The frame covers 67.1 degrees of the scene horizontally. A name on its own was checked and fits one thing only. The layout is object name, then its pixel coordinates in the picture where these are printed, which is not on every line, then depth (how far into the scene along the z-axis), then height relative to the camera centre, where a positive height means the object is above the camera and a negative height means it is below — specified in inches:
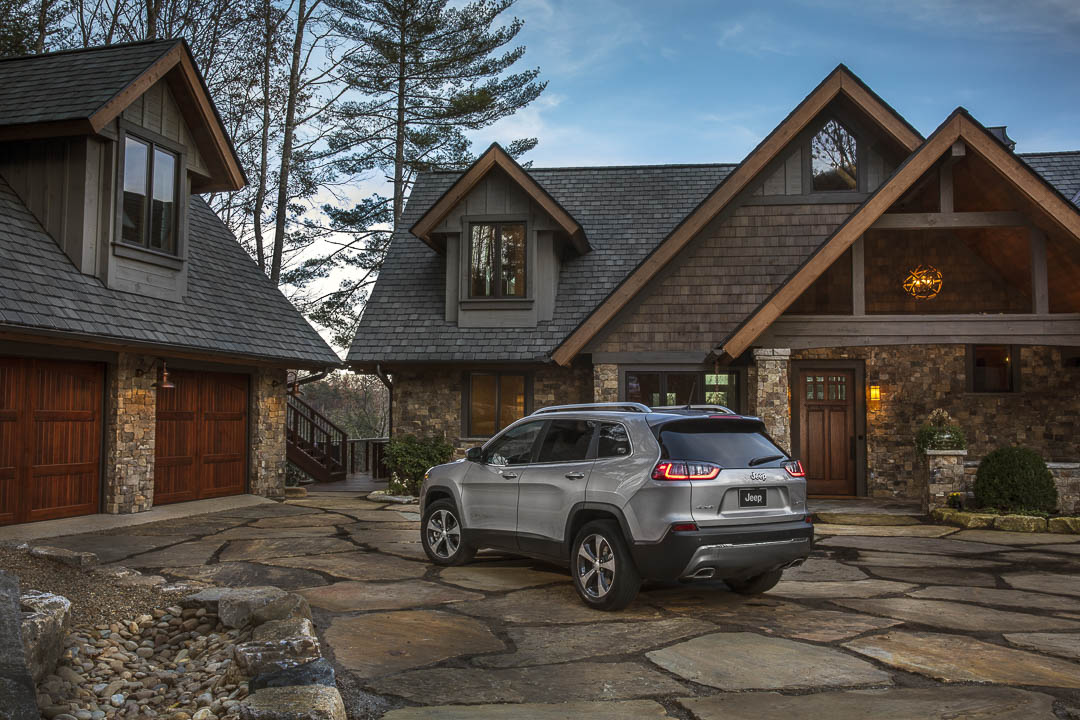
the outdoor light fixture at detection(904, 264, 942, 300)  594.9 +93.0
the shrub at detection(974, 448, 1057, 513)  464.1 -41.6
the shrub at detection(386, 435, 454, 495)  614.9 -38.4
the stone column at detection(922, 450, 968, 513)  497.4 -40.3
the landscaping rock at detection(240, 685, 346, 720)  143.3 -53.6
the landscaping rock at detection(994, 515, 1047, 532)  452.4 -63.2
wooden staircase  810.2 -41.4
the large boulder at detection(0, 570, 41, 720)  110.7 -39.0
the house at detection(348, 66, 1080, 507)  494.6 +80.7
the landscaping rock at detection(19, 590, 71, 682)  169.6 -48.3
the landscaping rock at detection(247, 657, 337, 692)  160.2 -53.7
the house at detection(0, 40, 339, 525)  420.8 +63.4
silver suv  241.4 -28.9
